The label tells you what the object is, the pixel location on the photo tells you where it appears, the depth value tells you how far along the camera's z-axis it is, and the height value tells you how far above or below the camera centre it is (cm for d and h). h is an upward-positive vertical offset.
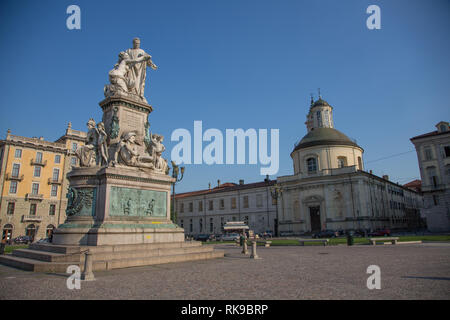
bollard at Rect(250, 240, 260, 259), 1269 -141
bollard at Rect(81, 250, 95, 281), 724 -118
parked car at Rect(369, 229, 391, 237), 3602 -161
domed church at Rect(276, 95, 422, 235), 4203 +466
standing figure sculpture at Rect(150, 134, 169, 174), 1316 +322
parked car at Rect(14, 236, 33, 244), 3544 -200
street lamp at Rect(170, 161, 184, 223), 2148 +395
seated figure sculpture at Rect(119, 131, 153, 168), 1207 +291
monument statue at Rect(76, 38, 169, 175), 1204 +419
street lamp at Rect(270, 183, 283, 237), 3796 +364
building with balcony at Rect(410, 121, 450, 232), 4078 +676
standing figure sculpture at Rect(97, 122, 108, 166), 1191 +325
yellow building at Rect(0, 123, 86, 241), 4003 +574
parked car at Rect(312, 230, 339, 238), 3875 -170
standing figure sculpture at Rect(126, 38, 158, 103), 1408 +767
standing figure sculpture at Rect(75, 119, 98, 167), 1180 +303
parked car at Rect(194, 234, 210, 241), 4319 -234
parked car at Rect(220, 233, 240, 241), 4034 -211
